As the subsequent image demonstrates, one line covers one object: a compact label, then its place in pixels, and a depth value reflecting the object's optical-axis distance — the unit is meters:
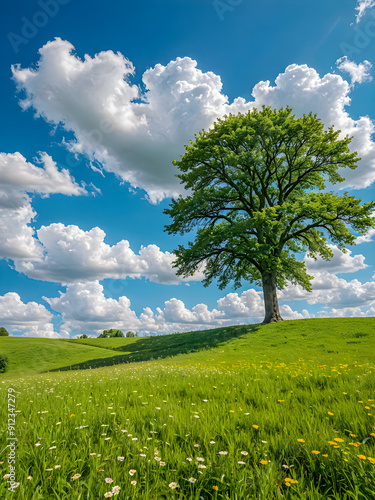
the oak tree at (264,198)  25.86
